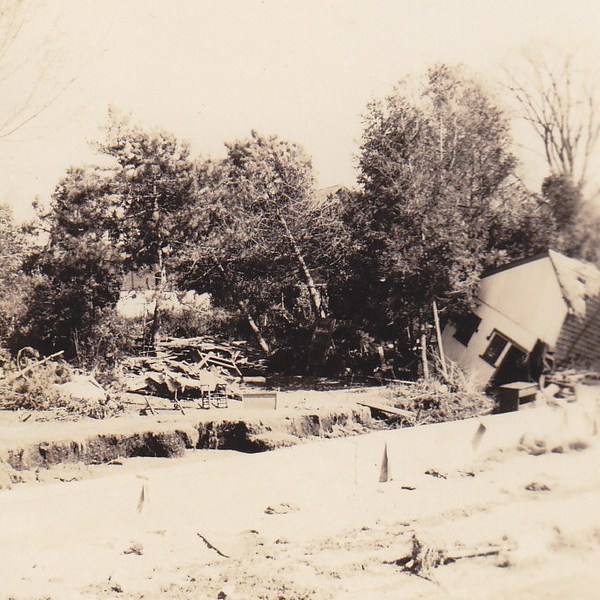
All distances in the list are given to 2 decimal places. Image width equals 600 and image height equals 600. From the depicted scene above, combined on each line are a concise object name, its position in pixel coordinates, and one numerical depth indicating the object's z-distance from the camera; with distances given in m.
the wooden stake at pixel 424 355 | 11.95
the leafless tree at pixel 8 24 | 7.48
